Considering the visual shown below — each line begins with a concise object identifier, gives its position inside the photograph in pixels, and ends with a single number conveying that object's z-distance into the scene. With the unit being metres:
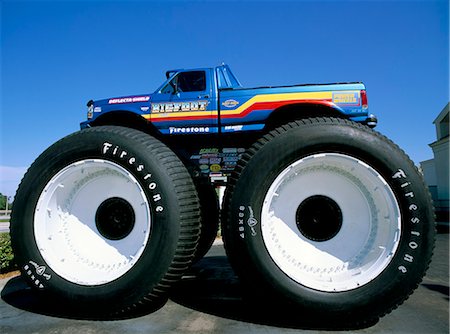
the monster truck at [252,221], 2.68
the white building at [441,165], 16.45
